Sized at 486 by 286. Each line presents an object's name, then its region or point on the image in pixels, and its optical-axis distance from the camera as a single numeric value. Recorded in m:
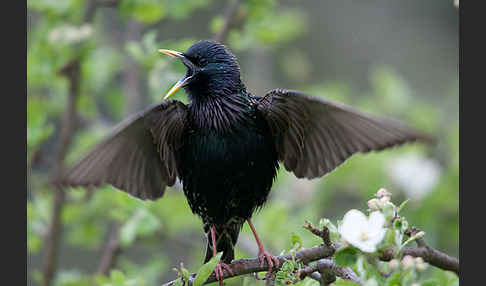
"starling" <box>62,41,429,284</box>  6.43
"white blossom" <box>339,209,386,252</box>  4.43
